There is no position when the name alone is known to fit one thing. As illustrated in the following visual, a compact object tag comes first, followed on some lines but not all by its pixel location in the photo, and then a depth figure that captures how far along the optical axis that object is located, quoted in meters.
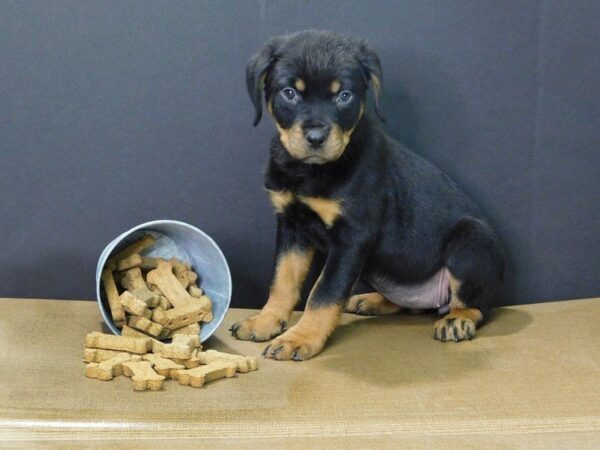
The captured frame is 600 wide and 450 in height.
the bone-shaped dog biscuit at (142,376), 2.51
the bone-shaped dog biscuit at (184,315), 2.95
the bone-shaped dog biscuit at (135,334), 2.84
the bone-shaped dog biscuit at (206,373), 2.57
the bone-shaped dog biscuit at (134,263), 3.06
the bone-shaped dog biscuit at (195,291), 3.12
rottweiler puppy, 2.86
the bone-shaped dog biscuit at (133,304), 2.89
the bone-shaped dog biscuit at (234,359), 2.70
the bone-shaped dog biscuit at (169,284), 3.00
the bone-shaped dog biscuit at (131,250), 3.07
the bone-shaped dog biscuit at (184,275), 3.14
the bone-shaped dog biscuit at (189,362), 2.71
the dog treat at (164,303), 3.00
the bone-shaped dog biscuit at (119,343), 2.78
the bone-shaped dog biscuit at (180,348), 2.71
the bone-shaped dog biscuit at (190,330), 2.97
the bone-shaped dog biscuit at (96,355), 2.74
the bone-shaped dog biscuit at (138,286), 2.94
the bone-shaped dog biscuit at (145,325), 2.90
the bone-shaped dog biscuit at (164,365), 2.63
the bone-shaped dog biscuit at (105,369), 2.59
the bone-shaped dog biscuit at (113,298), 2.90
